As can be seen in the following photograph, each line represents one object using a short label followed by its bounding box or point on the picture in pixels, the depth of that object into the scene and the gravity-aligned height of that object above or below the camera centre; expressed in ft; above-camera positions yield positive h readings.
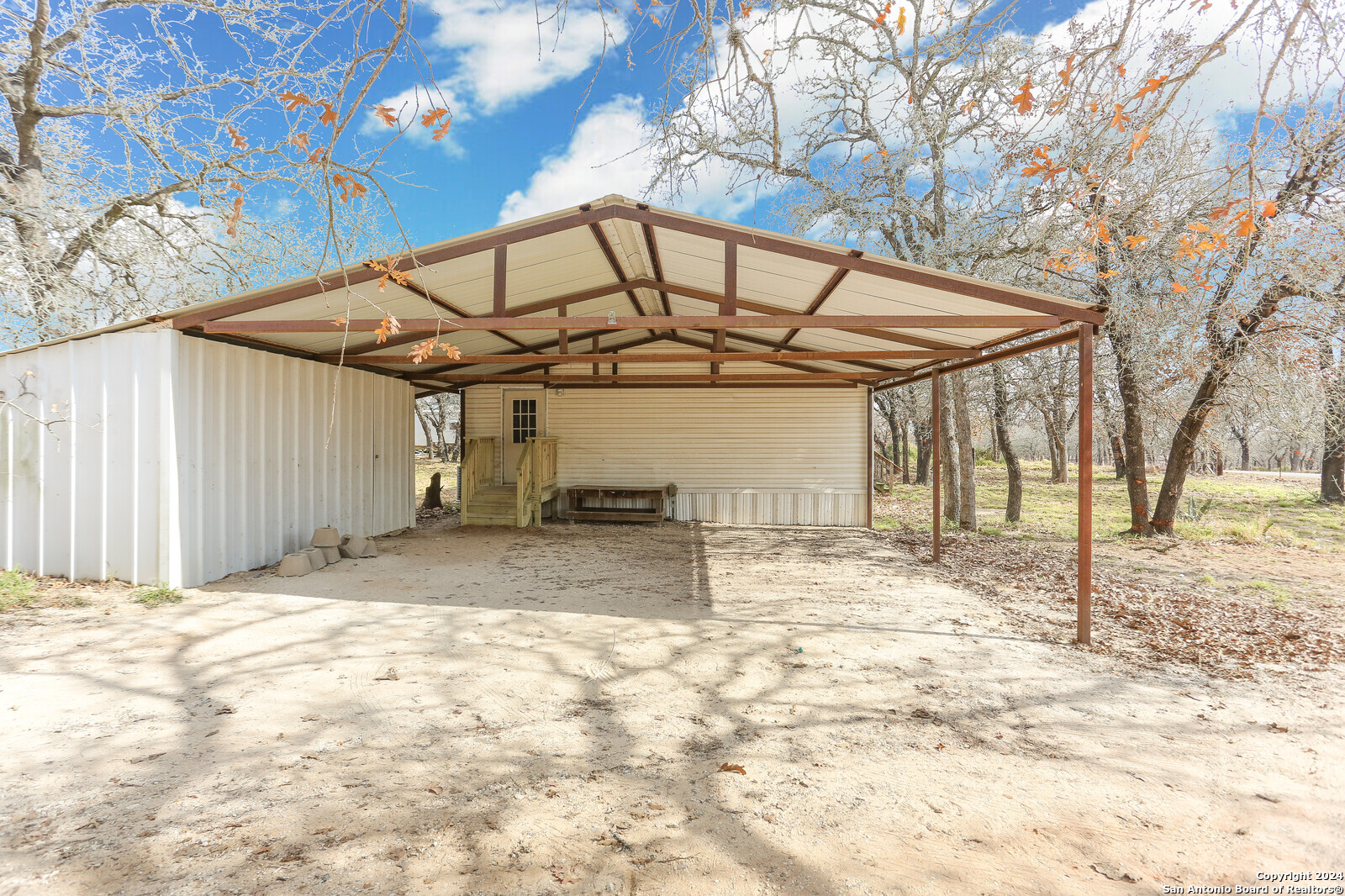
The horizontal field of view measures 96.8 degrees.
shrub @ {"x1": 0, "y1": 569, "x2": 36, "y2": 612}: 17.78 -4.33
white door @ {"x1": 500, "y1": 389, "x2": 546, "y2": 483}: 41.37 +2.00
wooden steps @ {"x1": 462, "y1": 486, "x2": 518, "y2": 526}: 37.58 -3.96
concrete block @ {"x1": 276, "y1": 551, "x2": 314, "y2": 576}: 23.20 -4.60
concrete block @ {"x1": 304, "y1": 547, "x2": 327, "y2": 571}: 24.63 -4.56
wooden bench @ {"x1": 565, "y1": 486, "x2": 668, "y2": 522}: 39.42 -3.59
